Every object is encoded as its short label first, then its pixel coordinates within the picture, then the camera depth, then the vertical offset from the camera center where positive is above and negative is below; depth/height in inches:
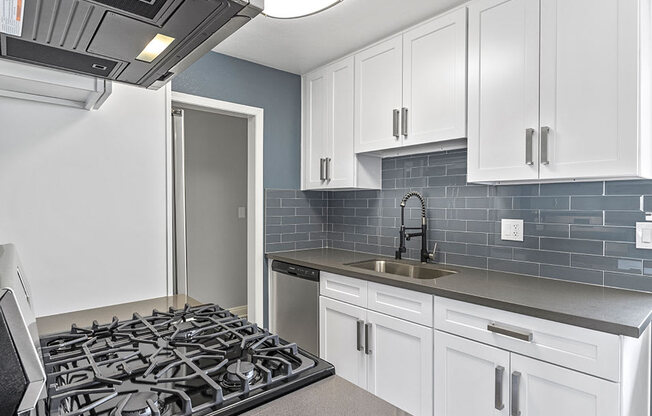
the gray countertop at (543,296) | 52.8 -16.2
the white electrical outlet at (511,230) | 83.4 -6.4
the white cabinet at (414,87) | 83.0 +27.9
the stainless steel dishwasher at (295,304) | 102.9 -29.7
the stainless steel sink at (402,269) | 94.6 -18.0
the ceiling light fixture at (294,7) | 60.4 +31.6
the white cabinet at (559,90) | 60.2 +19.9
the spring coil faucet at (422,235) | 98.8 -8.7
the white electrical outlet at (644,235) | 66.0 -6.0
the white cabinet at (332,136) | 109.3 +20.4
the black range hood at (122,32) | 30.7 +15.5
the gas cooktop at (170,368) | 28.7 -15.4
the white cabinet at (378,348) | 75.9 -33.0
